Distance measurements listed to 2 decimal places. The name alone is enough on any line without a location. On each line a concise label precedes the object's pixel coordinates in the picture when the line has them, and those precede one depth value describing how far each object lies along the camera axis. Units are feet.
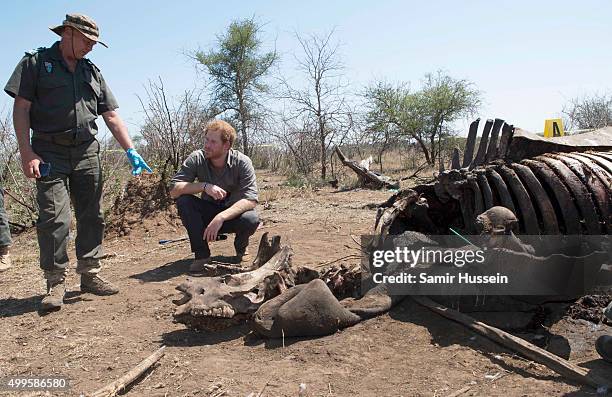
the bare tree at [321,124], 44.22
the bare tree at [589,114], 62.23
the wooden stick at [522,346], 7.94
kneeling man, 14.89
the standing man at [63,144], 12.48
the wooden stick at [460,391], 7.77
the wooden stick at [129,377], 8.27
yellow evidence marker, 25.58
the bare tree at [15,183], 25.96
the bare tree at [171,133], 28.78
